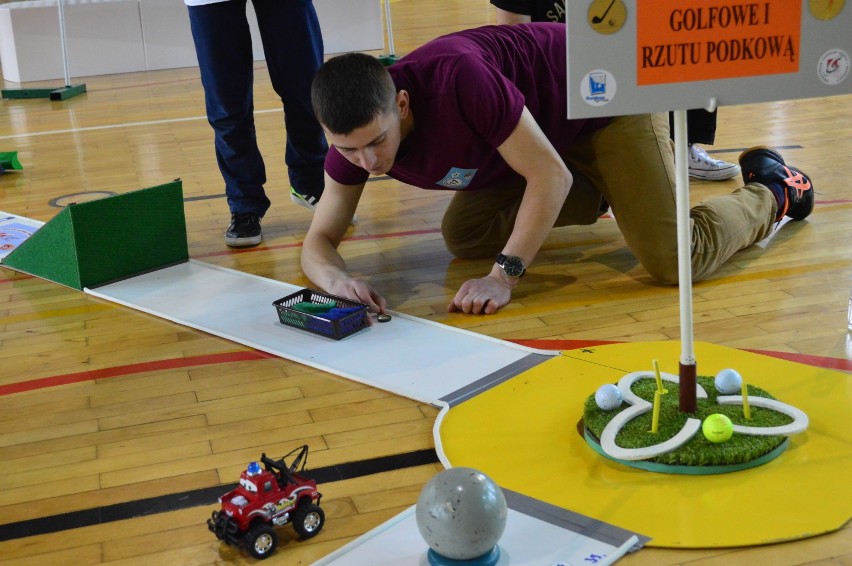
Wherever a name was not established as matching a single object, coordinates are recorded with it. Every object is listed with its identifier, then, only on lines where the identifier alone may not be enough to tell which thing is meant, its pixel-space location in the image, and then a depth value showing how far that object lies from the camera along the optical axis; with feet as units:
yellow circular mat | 5.61
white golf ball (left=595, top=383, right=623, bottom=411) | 6.63
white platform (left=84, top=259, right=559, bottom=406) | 7.79
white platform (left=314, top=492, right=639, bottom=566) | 5.36
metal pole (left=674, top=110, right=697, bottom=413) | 5.93
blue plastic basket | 8.57
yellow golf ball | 6.14
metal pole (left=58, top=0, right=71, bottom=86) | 21.51
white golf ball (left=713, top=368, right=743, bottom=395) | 6.66
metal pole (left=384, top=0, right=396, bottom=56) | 23.24
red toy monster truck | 5.58
